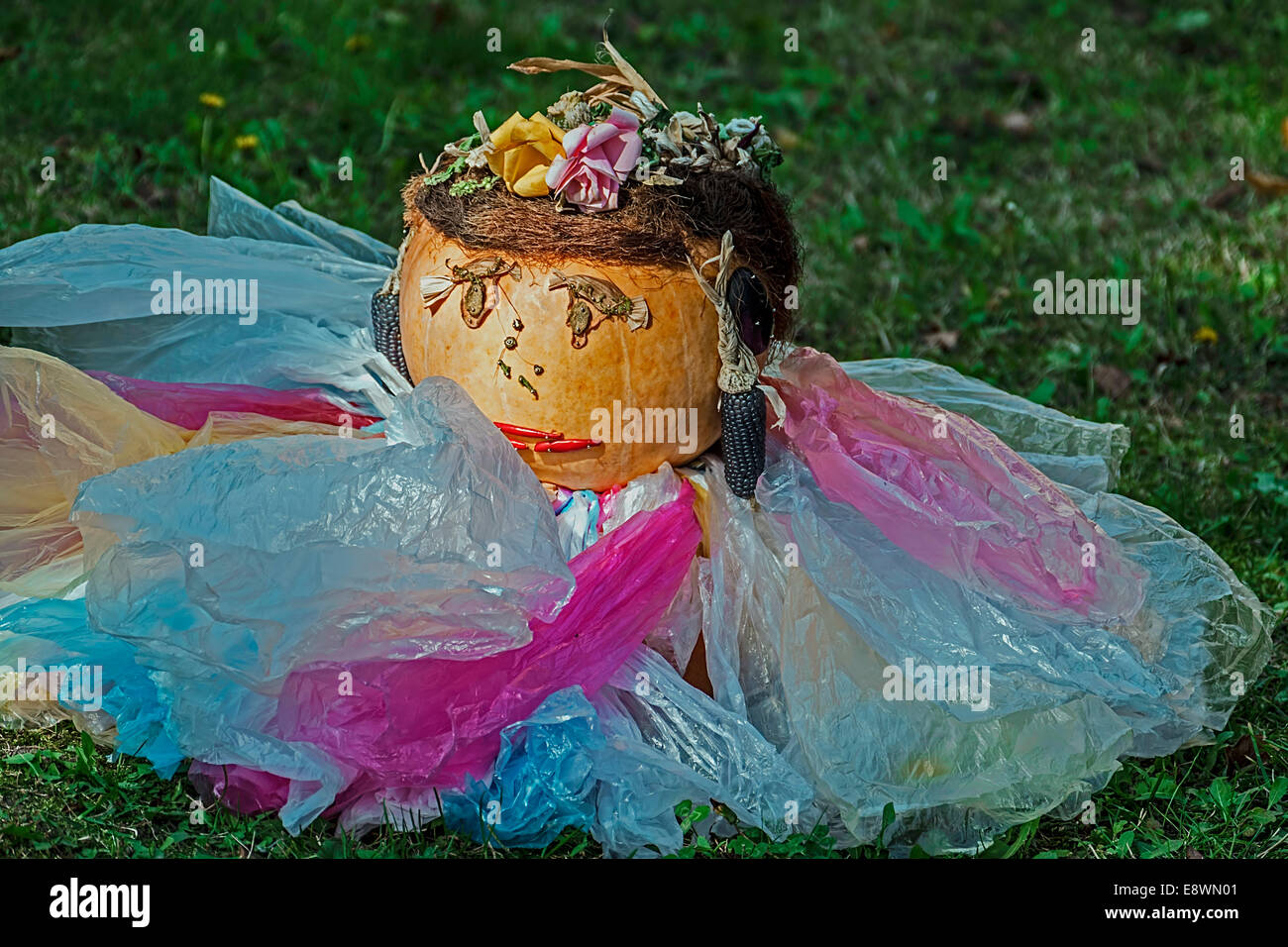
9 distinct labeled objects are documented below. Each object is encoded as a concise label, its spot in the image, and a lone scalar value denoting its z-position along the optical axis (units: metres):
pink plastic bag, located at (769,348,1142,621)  3.27
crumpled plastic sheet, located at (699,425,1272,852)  3.03
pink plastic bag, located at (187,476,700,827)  2.89
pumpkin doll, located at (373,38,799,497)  3.09
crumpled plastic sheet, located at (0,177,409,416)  3.55
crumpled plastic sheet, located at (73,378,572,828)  2.81
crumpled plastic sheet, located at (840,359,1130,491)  3.93
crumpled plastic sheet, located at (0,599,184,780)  3.09
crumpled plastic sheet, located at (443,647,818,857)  2.98
